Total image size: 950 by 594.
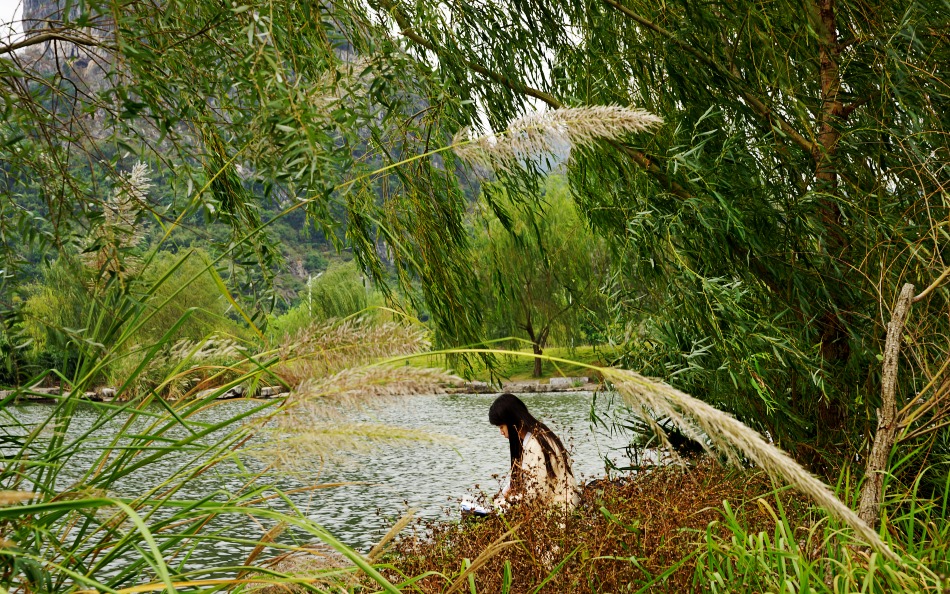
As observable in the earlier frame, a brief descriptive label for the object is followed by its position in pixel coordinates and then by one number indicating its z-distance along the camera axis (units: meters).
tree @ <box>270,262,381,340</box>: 32.31
